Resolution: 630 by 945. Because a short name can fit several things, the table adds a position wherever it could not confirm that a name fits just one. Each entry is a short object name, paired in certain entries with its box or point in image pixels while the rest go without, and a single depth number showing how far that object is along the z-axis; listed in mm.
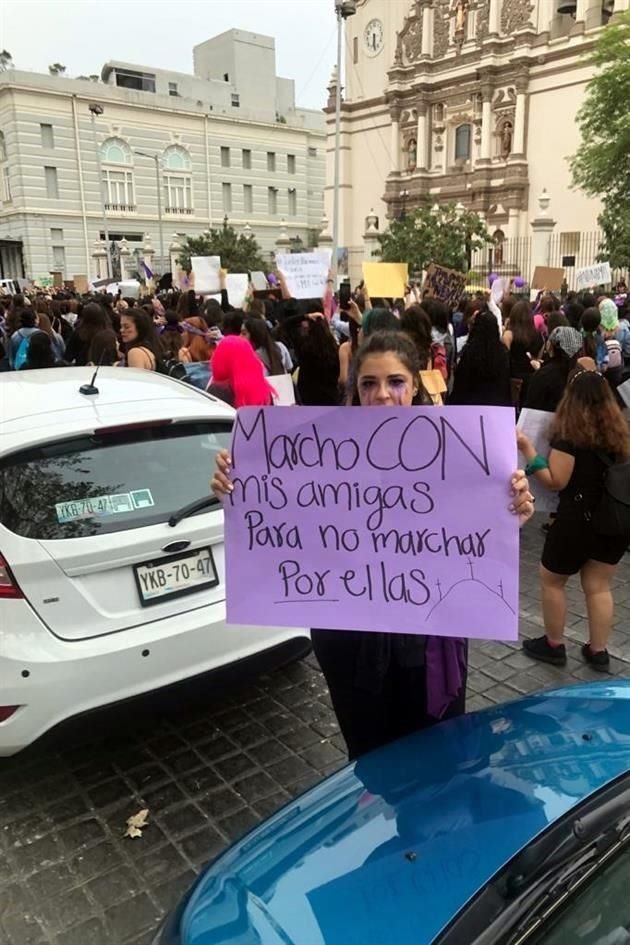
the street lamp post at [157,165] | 63281
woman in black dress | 3955
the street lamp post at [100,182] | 50688
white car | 2875
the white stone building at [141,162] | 61562
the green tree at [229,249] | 54281
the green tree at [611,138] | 29062
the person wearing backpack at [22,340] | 8383
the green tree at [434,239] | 38906
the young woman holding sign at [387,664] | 2281
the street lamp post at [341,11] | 25922
